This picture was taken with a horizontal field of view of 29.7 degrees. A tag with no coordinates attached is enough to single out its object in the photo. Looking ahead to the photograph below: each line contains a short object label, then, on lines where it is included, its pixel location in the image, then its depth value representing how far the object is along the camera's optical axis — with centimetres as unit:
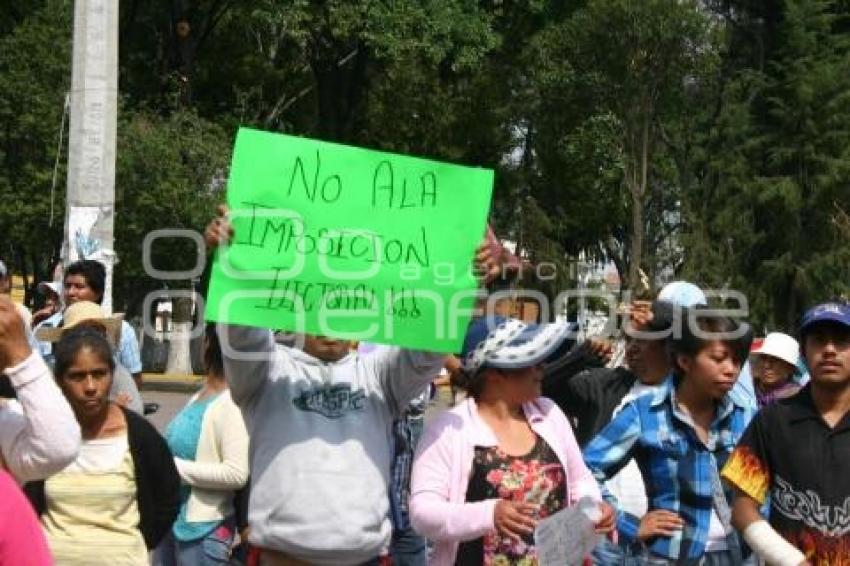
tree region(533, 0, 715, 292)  3678
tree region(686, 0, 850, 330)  3391
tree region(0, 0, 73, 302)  2712
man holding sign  455
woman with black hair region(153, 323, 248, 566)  604
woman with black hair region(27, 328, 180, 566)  502
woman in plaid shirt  484
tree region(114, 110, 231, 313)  2659
